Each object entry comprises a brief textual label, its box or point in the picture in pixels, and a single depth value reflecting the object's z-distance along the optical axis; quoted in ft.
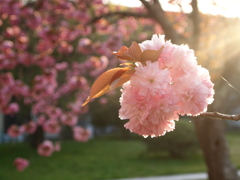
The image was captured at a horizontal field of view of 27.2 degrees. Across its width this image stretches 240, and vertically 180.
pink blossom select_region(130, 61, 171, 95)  1.48
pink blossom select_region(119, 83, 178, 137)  1.51
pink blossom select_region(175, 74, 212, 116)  1.50
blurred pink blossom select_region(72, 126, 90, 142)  19.55
